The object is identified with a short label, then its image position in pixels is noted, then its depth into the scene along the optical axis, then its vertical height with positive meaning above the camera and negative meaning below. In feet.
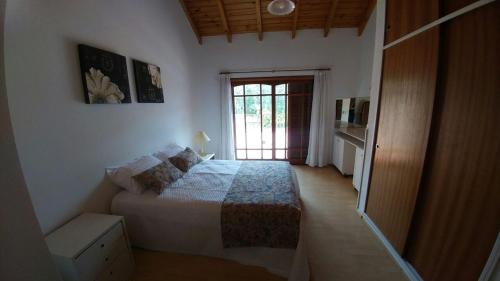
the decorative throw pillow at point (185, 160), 8.04 -2.08
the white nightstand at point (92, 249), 3.90 -3.01
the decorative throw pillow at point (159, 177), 6.19 -2.18
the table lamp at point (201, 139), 11.67 -1.63
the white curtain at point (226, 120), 13.00 -0.55
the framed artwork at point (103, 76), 5.32 +1.18
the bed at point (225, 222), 5.13 -3.12
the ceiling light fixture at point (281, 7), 6.49 +3.68
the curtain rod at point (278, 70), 12.30 +2.73
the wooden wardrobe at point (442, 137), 3.44 -0.62
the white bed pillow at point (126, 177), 6.10 -2.05
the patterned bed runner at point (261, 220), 5.09 -2.96
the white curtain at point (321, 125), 12.44 -0.98
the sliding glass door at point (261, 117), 13.21 -0.40
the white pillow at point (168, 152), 8.16 -1.78
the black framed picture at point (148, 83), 7.46 +1.30
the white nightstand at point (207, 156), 10.75 -2.58
